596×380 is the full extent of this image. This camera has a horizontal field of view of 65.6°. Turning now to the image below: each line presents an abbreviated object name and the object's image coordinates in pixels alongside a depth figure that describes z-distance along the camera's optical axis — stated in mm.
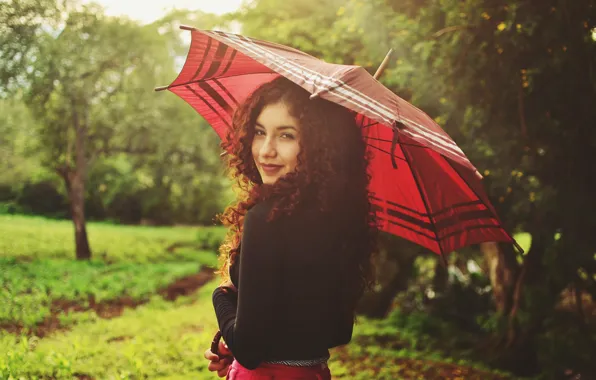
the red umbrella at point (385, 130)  1720
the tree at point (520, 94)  4031
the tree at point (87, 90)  10734
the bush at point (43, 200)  10195
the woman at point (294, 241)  1527
